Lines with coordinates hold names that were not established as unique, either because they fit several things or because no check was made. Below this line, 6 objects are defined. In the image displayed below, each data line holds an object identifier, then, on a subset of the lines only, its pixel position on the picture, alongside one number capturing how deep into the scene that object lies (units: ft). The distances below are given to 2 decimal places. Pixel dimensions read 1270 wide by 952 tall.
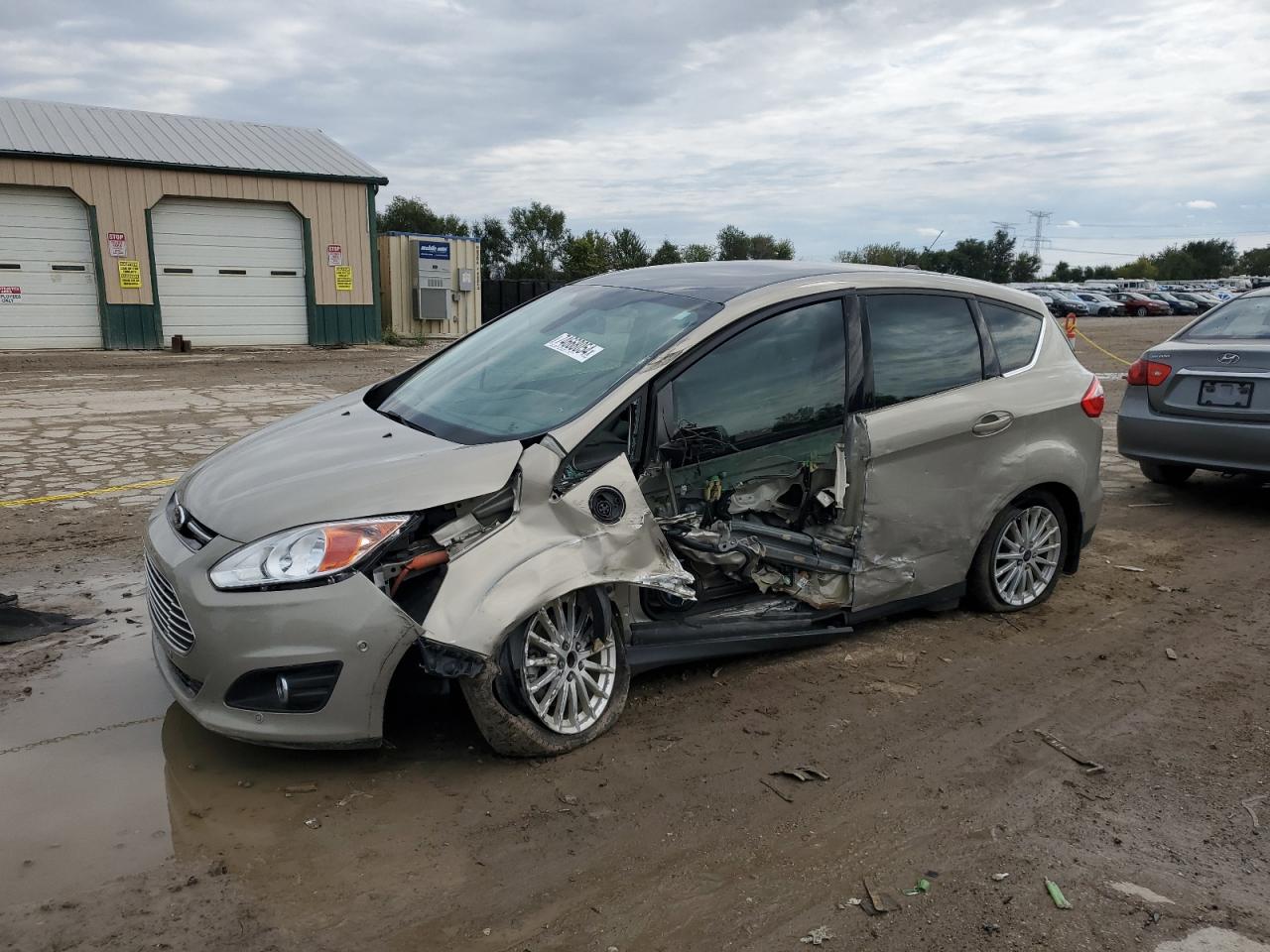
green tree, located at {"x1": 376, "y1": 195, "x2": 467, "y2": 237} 203.31
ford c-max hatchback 10.60
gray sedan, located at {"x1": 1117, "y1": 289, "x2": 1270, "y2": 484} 22.36
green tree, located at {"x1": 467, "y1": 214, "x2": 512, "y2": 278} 210.79
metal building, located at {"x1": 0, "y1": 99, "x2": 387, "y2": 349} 65.10
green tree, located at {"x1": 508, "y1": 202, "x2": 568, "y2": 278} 211.00
